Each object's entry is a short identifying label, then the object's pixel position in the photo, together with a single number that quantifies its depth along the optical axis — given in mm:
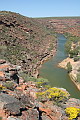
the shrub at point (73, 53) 62156
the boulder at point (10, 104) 14586
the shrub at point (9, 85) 21100
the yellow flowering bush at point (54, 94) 23780
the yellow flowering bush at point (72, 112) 19806
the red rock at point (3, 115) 13750
